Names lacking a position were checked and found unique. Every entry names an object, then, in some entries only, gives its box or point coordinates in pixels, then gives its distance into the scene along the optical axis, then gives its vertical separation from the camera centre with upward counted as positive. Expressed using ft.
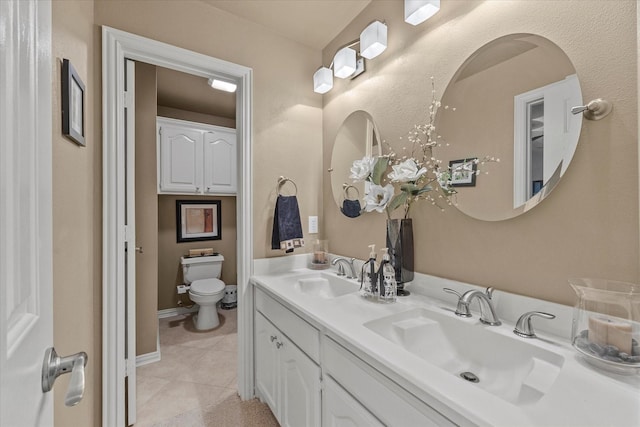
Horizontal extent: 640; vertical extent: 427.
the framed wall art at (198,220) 11.10 -0.35
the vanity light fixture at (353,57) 4.91 +3.06
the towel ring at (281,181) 6.41 +0.71
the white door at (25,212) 1.07 +0.00
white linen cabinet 9.79 +2.02
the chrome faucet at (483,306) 3.23 -1.13
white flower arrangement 3.96 +0.58
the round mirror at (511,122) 2.99 +1.10
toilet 9.33 -2.59
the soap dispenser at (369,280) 4.17 -1.06
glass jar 2.26 -0.96
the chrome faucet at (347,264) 5.66 -1.12
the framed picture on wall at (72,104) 3.18 +1.32
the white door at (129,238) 5.13 -0.48
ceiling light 7.98 +3.72
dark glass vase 4.42 -0.59
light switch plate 6.81 -0.32
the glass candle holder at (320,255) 6.39 -1.02
